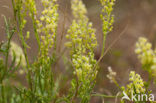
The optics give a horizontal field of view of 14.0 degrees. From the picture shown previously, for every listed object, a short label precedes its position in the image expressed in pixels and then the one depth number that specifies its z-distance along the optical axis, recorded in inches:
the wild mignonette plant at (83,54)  38.3
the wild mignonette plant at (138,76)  34.7
